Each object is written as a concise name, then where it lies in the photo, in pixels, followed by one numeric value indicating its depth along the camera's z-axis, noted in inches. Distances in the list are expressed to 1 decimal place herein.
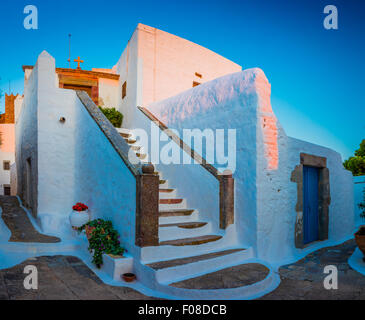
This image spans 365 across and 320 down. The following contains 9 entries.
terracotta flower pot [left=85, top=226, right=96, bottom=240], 193.8
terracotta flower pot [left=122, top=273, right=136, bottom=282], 149.8
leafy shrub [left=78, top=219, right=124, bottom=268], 168.7
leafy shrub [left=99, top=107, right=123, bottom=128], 393.4
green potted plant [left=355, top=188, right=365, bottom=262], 187.7
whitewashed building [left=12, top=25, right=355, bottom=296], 170.1
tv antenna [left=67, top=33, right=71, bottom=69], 519.3
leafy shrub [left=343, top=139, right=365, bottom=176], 649.7
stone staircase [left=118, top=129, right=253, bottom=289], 146.1
